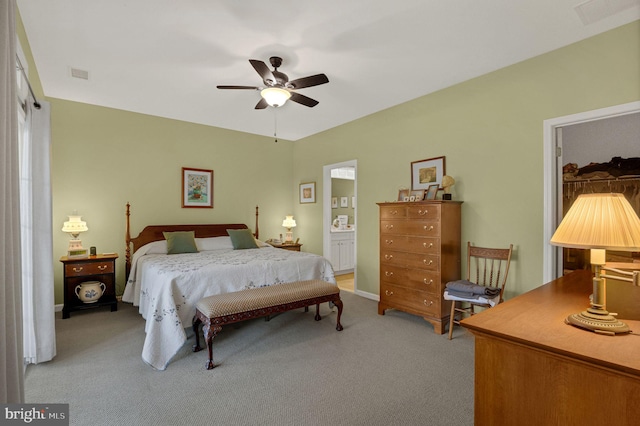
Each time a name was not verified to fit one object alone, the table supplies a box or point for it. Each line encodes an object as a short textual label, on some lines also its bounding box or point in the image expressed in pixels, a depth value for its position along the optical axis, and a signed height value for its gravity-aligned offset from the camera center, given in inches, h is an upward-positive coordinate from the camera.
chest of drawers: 134.3 -21.7
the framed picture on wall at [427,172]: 154.9 +19.5
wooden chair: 126.0 -27.2
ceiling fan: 113.3 +48.3
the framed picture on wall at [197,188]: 205.6 +15.5
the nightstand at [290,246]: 222.2 -26.1
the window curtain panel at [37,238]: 101.5 -9.0
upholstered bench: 105.5 -35.1
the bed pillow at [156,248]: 171.8 -20.9
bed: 105.9 -27.6
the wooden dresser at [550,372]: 37.9 -22.2
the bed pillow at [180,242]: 172.1 -18.2
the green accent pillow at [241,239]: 193.0 -18.2
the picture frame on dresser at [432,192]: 149.4 +8.7
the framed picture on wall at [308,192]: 235.3 +13.9
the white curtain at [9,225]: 46.0 -2.3
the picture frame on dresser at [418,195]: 153.9 +7.6
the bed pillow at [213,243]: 188.7 -20.5
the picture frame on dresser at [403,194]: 160.1 +8.2
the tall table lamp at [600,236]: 46.0 -4.2
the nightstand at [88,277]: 152.0 -33.8
